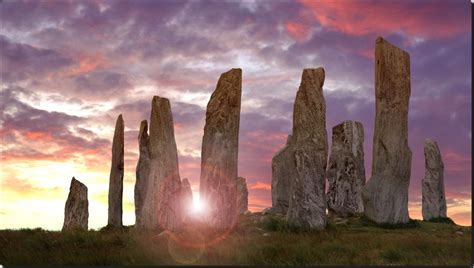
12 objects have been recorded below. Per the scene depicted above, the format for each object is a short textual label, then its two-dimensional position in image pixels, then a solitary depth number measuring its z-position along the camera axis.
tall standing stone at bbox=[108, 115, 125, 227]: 27.02
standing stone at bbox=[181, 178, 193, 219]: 23.53
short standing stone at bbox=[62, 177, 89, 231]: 26.02
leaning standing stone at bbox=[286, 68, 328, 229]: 21.28
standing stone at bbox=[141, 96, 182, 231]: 22.84
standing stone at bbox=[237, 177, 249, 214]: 38.22
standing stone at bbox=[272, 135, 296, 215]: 28.20
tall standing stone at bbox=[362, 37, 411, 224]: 22.73
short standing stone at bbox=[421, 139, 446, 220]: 30.41
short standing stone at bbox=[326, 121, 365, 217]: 27.41
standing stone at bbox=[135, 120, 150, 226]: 24.16
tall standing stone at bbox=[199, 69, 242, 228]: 21.52
